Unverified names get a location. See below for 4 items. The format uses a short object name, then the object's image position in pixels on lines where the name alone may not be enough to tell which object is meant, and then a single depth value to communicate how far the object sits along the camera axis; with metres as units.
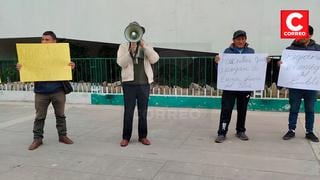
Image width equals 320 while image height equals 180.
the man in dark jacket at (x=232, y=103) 4.12
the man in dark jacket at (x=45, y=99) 3.96
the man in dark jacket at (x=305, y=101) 4.09
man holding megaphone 3.81
